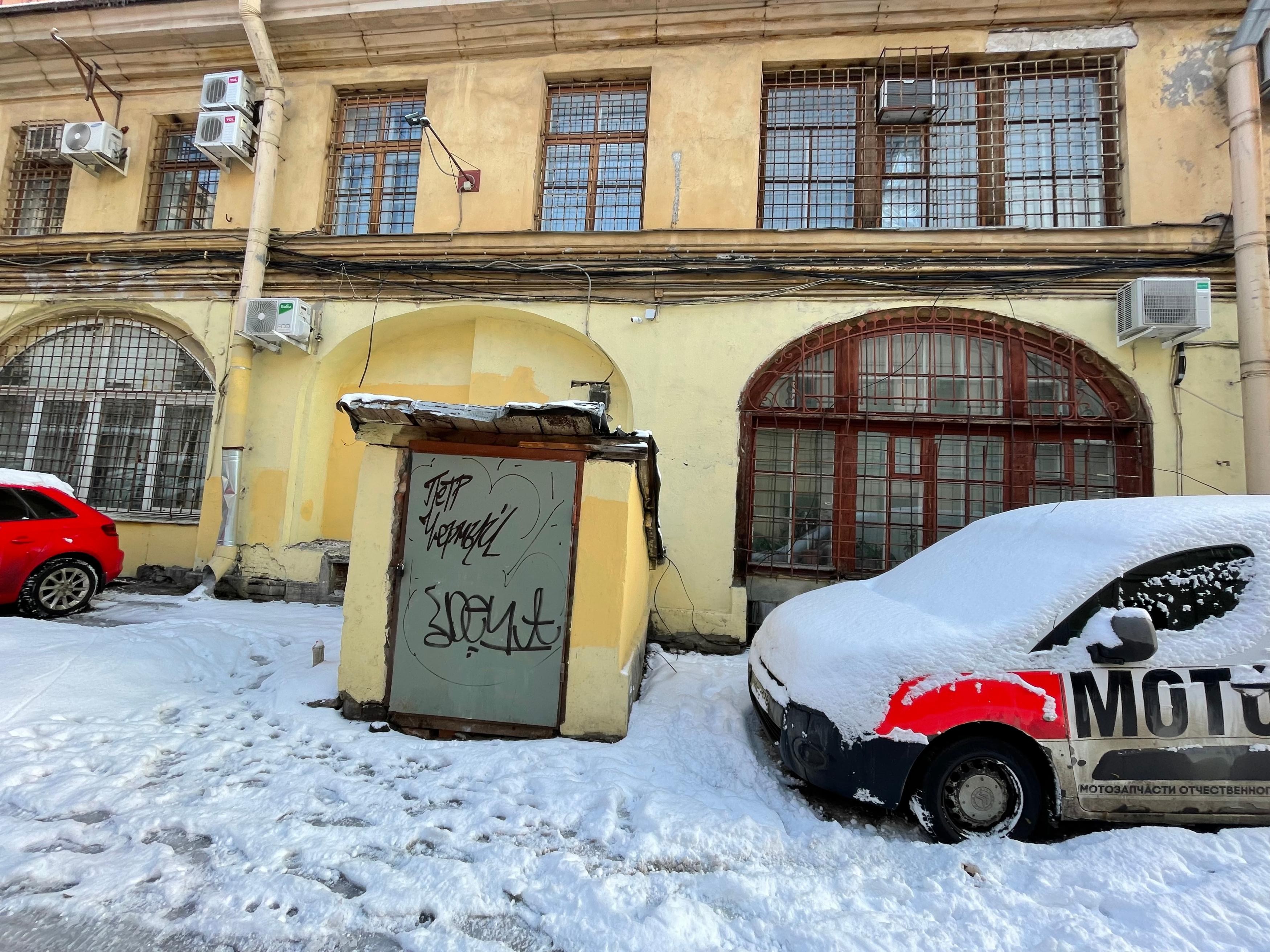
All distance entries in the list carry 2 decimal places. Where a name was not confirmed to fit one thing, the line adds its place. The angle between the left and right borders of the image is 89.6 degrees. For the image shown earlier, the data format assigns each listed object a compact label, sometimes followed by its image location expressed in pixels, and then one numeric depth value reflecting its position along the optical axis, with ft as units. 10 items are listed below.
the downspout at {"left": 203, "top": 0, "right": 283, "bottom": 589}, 27.09
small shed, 13.76
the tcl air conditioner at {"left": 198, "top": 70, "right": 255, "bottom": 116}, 28.55
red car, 21.54
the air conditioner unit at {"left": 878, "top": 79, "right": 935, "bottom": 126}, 25.23
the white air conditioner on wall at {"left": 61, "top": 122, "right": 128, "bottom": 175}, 29.35
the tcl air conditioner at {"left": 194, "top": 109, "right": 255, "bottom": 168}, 28.19
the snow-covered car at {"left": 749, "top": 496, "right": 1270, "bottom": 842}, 9.73
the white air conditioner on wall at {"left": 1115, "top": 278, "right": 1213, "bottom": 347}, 21.61
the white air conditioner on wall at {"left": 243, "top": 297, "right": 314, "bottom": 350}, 26.63
